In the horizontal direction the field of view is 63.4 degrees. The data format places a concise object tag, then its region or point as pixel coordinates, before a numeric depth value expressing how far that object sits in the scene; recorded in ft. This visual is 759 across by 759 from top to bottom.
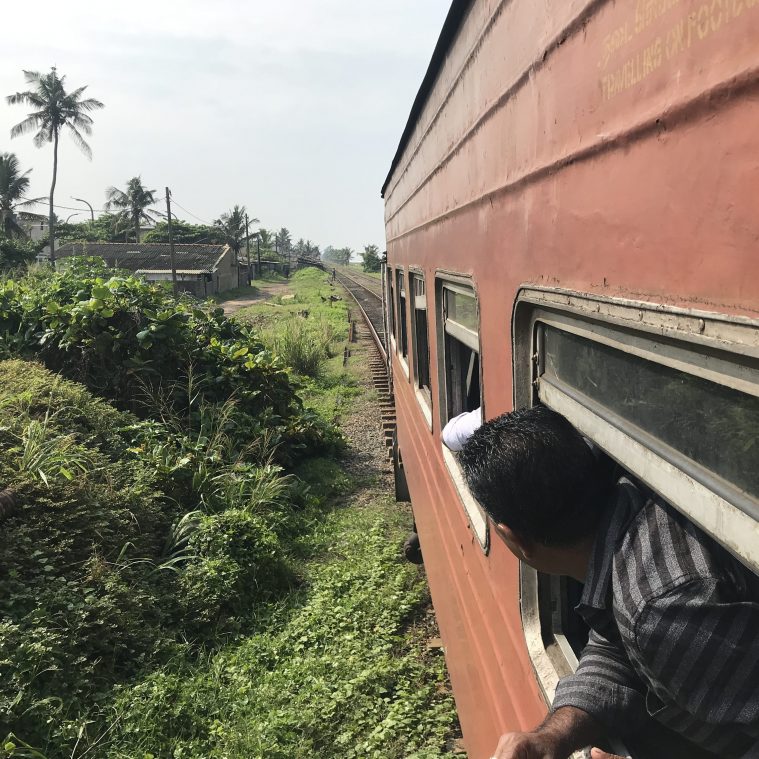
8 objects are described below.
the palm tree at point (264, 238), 229.04
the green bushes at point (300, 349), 42.34
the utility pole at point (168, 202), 84.02
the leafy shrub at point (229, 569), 14.55
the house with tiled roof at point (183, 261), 121.39
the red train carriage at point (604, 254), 2.14
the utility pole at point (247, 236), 171.94
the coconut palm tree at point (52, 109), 115.55
